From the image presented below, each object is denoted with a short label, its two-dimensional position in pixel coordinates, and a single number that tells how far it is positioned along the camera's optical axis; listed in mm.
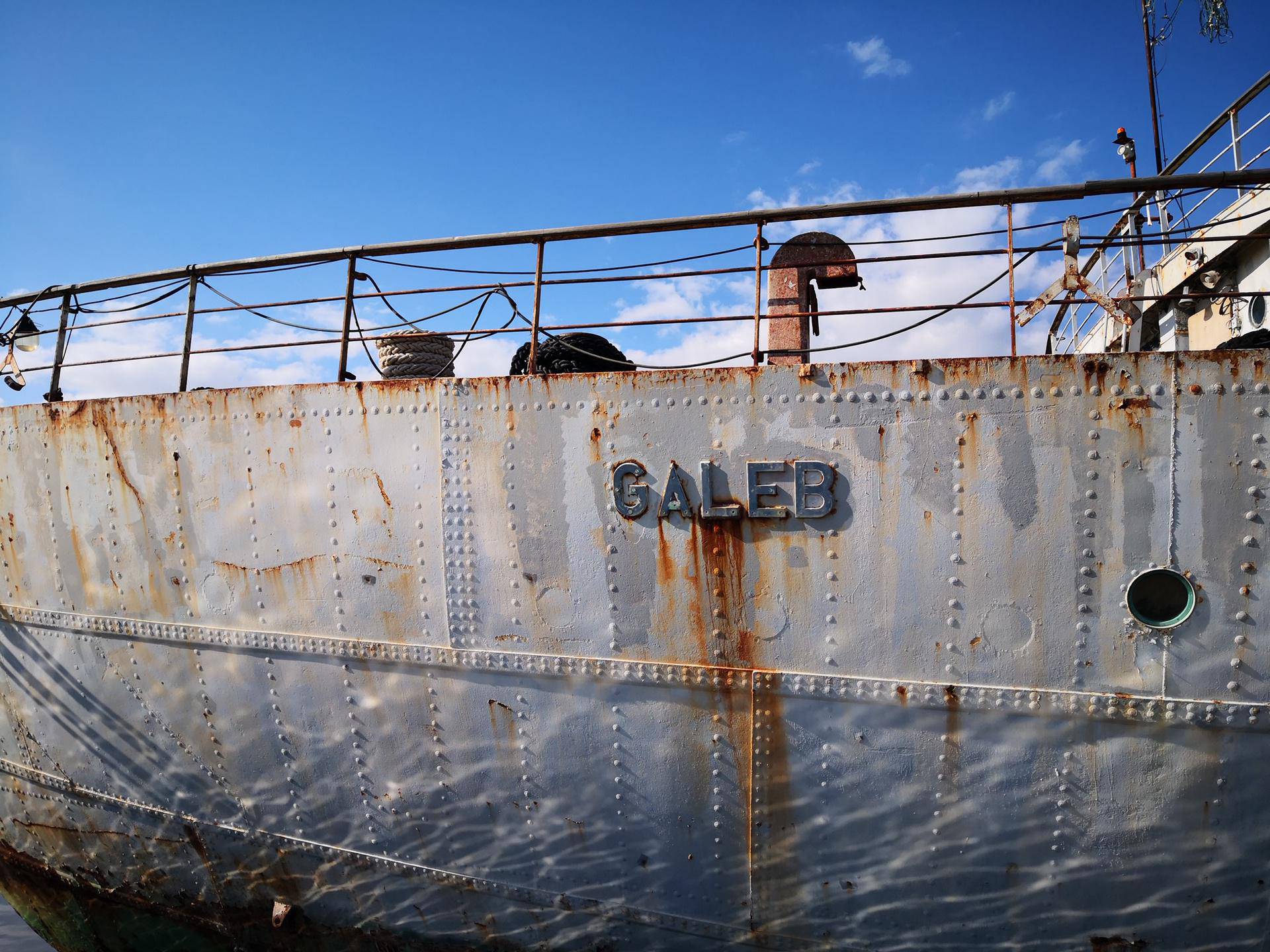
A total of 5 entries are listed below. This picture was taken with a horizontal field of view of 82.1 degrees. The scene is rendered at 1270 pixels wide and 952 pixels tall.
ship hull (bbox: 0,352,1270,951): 3639
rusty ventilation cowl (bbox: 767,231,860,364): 4590
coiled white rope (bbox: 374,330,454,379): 5590
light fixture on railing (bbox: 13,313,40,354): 6992
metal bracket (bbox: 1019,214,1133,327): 3992
